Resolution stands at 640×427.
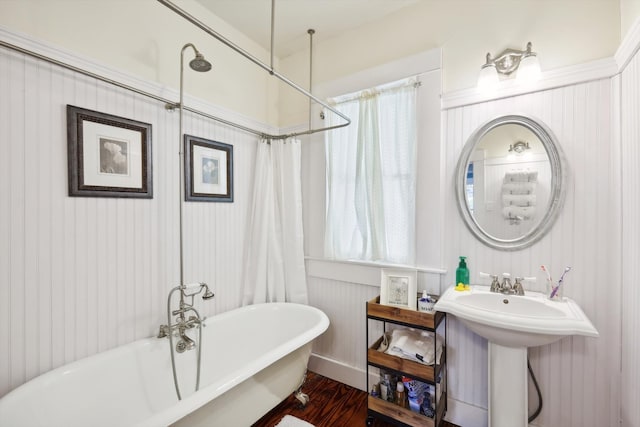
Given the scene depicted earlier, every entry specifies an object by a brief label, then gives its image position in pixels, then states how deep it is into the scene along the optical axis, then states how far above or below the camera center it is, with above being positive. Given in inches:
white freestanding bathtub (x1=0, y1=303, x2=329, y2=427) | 47.1 -34.5
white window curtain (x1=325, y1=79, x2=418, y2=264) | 79.3 +10.1
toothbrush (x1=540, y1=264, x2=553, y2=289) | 62.8 -13.7
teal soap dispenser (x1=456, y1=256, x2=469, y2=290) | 69.9 -15.3
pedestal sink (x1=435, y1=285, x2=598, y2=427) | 50.6 -21.1
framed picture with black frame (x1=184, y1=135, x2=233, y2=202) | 78.9 +11.7
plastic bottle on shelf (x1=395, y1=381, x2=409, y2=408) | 69.3 -44.5
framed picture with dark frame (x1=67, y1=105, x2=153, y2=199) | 57.6 +11.9
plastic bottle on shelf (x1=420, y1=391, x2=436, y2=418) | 65.2 -44.6
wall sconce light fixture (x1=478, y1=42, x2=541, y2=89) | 62.4 +32.7
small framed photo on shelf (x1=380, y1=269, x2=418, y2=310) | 71.5 -19.4
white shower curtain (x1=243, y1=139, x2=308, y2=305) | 93.4 -6.4
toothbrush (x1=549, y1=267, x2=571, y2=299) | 59.9 -15.0
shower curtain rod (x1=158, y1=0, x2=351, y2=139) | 41.5 +28.6
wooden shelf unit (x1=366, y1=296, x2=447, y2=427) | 64.3 -35.8
